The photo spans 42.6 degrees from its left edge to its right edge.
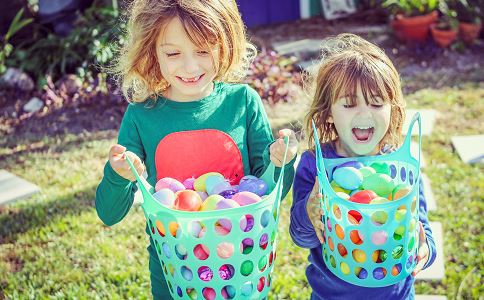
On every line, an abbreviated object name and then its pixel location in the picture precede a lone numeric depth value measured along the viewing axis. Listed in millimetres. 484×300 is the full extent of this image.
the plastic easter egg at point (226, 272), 1507
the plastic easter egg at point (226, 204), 1553
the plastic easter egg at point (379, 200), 1619
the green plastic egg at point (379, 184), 1719
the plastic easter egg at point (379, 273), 1647
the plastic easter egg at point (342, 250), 1642
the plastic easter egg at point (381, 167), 1840
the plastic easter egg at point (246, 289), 1533
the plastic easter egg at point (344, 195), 1649
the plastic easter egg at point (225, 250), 1465
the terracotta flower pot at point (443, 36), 6324
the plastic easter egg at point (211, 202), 1576
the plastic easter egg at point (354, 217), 1582
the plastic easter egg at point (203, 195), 1705
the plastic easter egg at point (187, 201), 1598
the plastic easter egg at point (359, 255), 1619
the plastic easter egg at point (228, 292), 1531
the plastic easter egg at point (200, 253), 1486
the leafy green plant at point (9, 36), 5652
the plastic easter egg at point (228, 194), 1640
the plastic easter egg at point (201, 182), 1747
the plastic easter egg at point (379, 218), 1555
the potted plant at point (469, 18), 6398
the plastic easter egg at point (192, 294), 1544
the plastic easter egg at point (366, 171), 1773
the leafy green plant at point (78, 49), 5270
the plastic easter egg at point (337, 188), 1751
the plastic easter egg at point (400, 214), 1571
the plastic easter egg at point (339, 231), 1609
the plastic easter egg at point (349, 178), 1730
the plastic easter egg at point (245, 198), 1570
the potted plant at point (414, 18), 6387
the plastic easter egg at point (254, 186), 1663
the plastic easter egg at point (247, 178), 1726
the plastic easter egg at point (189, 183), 1796
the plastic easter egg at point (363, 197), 1659
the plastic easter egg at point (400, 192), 1649
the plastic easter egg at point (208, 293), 1527
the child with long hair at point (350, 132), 1814
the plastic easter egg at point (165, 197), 1589
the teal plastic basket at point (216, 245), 1452
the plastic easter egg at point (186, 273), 1521
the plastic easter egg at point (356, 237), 1594
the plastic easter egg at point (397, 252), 1618
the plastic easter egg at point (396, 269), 1649
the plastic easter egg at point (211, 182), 1701
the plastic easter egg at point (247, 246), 1499
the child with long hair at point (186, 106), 1774
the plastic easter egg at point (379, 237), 1578
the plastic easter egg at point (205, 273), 1505
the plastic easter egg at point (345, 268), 1664
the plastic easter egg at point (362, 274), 1651
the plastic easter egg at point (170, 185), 1698
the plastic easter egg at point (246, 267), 1513
